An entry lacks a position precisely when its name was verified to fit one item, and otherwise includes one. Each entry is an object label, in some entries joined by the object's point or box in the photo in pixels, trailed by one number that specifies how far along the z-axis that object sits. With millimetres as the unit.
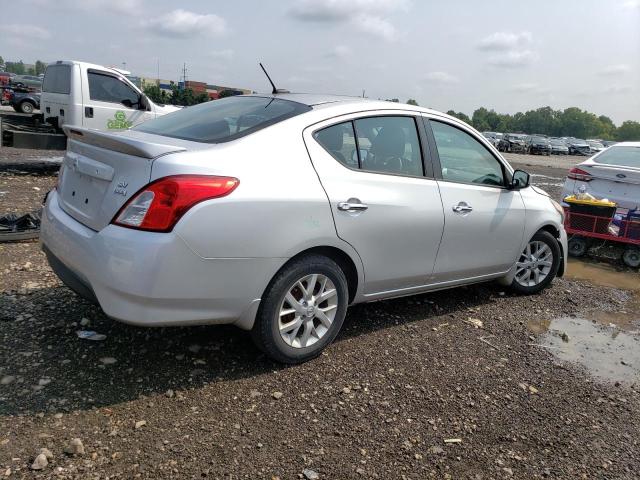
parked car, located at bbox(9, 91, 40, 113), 24281
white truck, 10289
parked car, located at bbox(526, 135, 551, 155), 48906
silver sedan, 2854
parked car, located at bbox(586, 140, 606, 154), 60003
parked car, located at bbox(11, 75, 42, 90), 38088
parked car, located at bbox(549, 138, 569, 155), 52500
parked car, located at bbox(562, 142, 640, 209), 7664
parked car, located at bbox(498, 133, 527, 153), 46875
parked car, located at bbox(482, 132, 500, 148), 46250
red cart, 7297
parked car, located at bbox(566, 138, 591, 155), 57188
